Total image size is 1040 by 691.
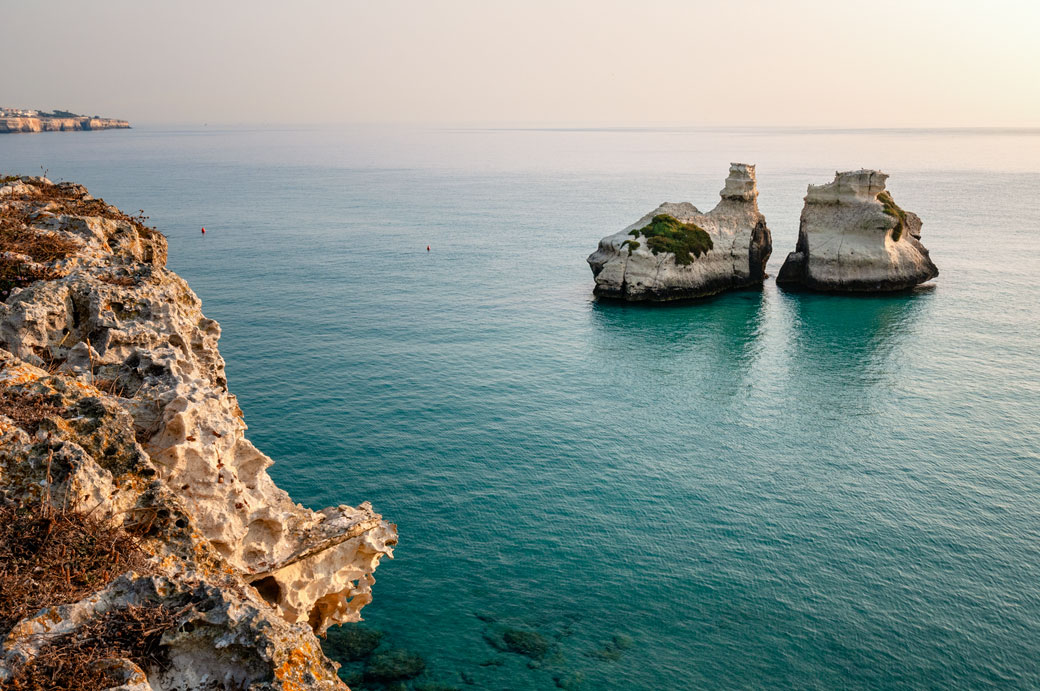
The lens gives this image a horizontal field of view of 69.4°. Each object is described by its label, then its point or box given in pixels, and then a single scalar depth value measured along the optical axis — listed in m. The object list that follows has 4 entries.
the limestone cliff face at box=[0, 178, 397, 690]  9.72
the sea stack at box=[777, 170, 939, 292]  84.12
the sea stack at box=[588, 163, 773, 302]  82.69
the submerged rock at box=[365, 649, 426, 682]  27.89
